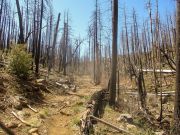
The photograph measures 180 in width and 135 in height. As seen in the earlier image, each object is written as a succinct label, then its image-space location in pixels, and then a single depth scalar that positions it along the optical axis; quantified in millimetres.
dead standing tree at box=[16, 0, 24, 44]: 9813
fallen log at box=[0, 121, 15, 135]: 4527
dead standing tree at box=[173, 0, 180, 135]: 5362
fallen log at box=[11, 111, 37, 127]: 5016
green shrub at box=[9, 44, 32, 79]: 7721
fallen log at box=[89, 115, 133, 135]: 4638
